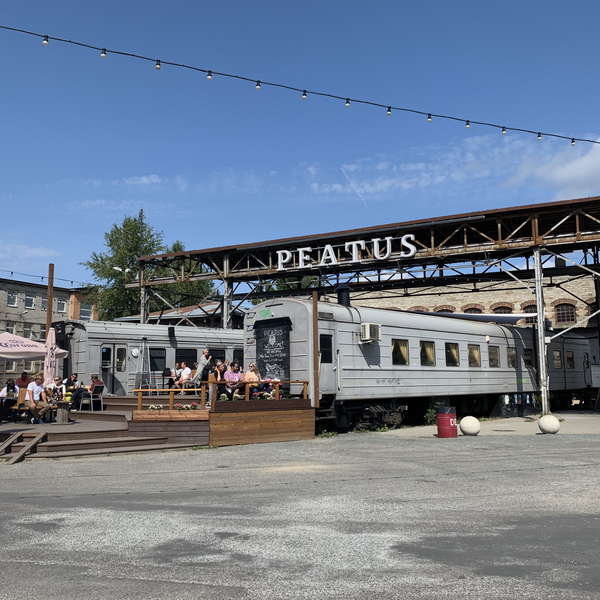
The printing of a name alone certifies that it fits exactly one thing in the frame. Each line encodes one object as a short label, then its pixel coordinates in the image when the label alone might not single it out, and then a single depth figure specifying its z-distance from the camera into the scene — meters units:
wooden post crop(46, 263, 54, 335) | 23.28
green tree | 47.99
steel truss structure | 22.30
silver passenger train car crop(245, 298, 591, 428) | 16.55
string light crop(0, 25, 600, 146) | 13.46
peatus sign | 24.88
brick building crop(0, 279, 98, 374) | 53.31
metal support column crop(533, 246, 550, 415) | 21.58
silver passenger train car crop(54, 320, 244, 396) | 20.75
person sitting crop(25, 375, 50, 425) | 15.98
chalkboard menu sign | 16.70
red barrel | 15.66
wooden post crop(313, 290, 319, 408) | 15.97
